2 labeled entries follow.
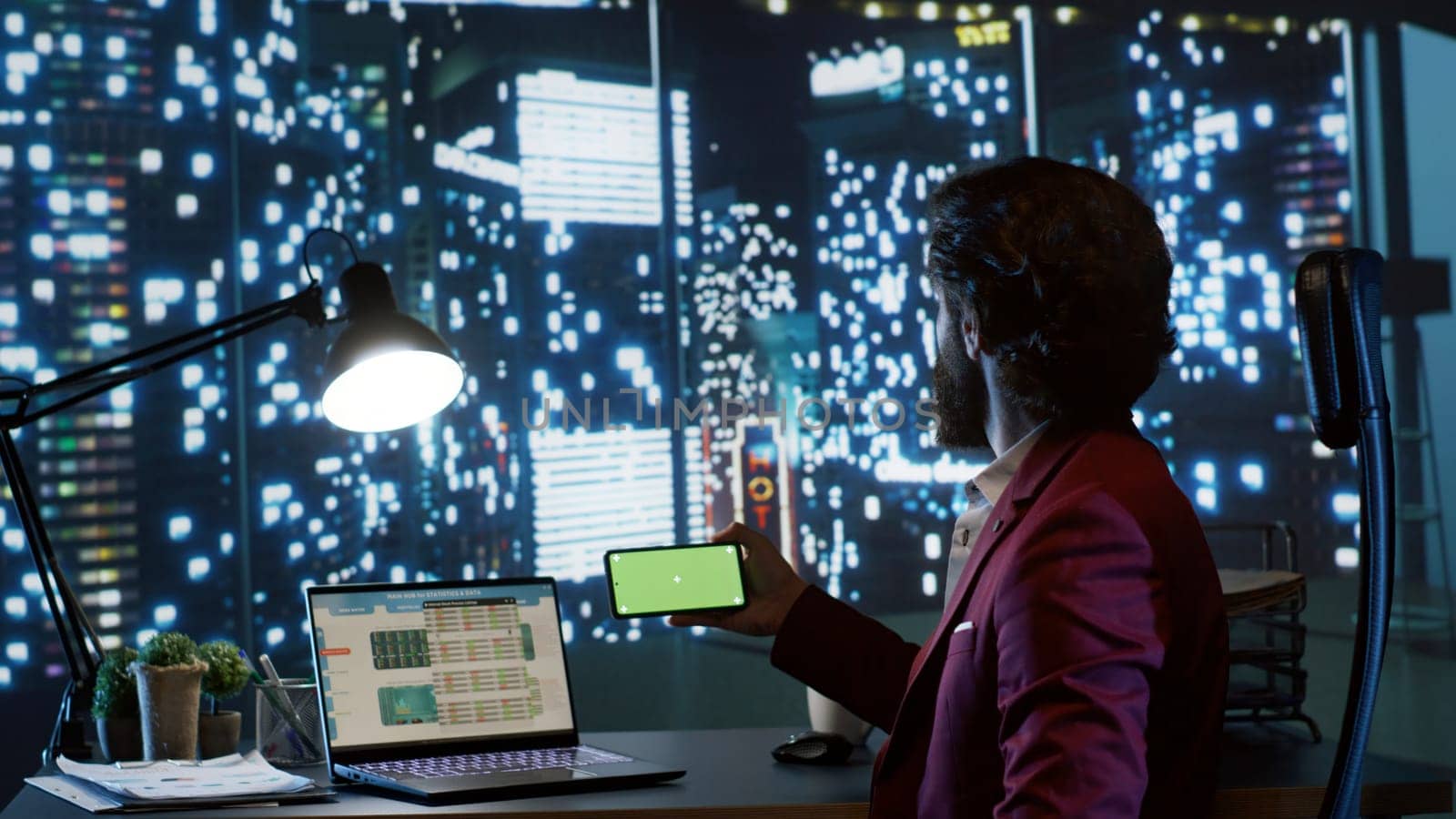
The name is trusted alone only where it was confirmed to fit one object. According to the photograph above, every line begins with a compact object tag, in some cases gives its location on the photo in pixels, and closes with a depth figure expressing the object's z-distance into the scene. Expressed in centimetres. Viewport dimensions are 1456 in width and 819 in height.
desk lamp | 190
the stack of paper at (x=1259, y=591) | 183
